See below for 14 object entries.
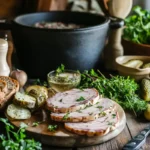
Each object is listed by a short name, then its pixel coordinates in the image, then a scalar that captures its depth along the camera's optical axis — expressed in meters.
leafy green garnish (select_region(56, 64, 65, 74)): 1.34
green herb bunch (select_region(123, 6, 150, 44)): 1.55
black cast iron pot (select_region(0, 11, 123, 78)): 1.37
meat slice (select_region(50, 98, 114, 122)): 1.09
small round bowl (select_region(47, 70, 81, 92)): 1.30
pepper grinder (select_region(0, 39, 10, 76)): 1.32
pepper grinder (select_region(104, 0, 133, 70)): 1.55
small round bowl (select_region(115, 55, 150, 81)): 1.39
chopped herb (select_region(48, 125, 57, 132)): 1.10
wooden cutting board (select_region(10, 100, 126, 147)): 1.08
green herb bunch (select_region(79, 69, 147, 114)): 1.25
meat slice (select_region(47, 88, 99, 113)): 1.12
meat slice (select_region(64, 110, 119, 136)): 1.07
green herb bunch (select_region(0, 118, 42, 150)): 0.99
